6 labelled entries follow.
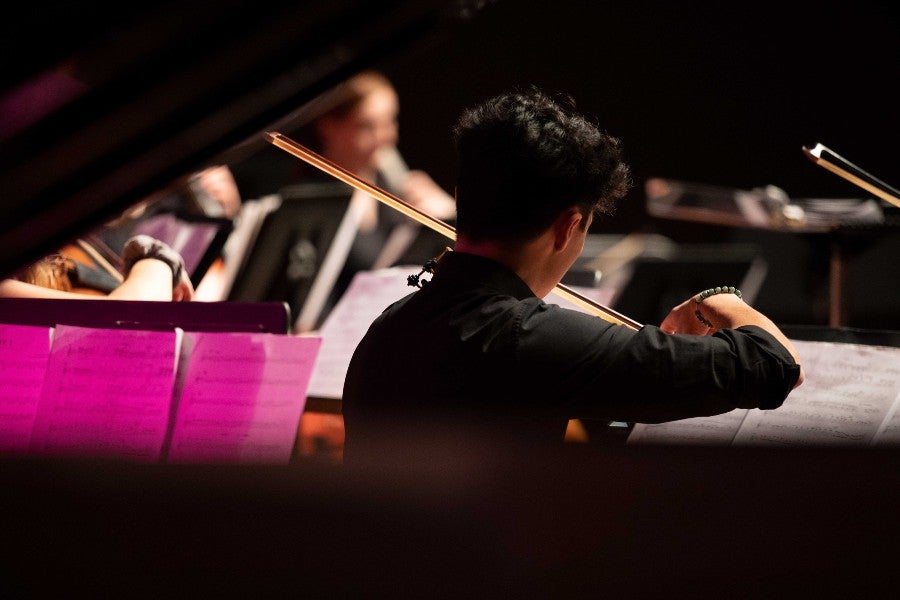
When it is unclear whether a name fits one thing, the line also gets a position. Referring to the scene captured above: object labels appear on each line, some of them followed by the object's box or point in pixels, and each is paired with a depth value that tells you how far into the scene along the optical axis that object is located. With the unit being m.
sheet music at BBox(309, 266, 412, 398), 7.94
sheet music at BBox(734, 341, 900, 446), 7.43
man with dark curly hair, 7.11
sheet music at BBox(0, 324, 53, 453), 7.49
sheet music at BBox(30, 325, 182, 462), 7.49
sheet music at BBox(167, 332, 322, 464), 7.52
